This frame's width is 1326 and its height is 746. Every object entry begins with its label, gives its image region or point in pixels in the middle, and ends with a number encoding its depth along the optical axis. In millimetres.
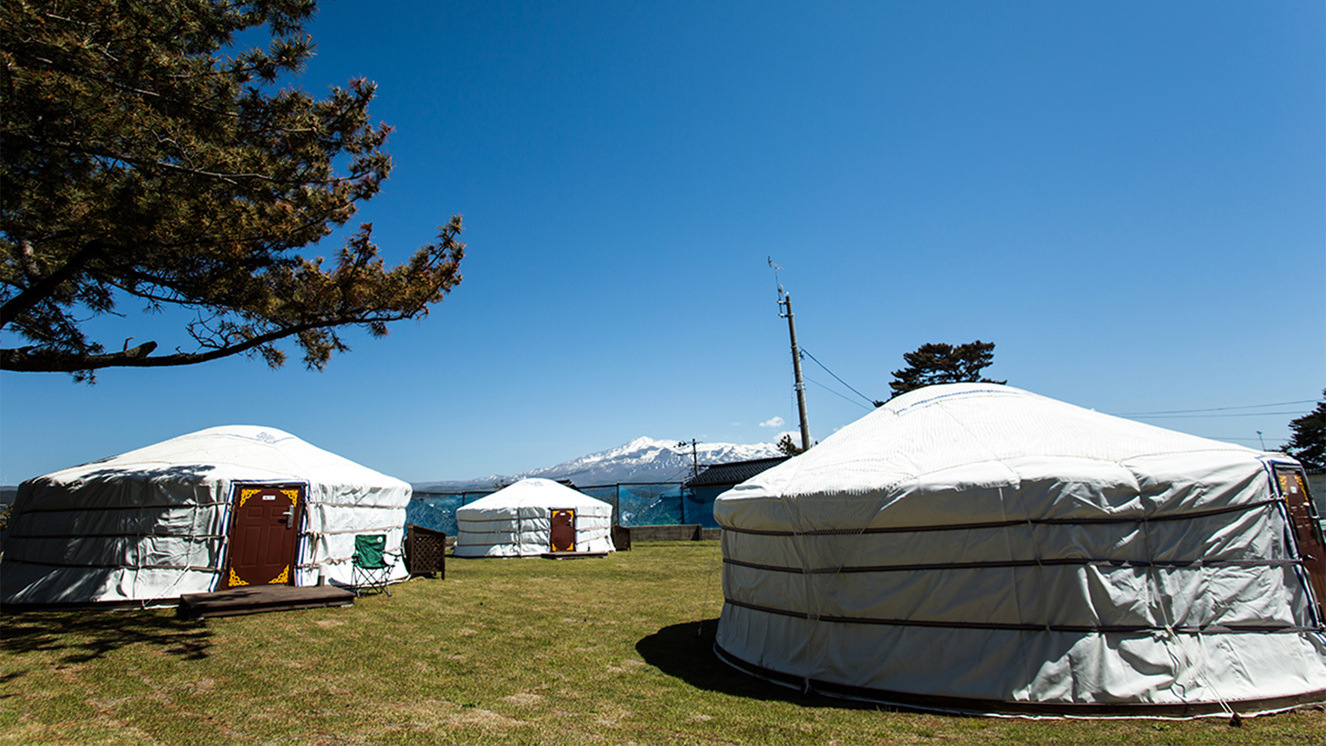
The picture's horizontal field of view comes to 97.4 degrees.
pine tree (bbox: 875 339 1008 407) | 26578
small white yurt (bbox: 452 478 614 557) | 14891
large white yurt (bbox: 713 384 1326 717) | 3350
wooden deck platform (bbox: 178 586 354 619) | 6316
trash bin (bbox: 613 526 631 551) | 17000
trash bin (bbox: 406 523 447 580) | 10398
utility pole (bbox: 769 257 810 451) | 11289
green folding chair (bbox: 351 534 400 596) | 8180
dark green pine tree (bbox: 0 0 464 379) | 4178
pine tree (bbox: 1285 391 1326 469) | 29219
